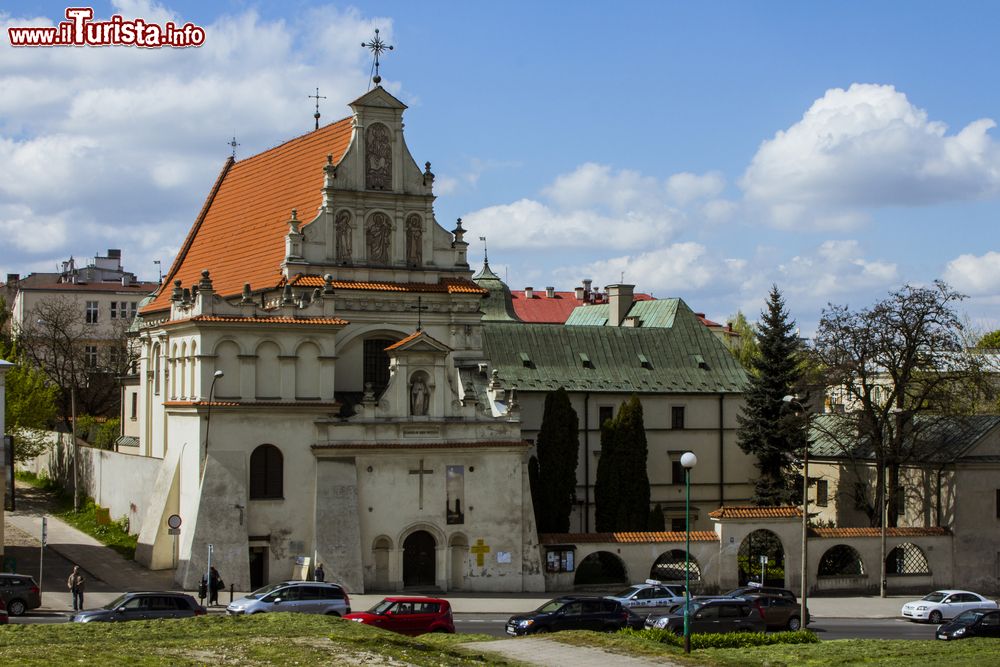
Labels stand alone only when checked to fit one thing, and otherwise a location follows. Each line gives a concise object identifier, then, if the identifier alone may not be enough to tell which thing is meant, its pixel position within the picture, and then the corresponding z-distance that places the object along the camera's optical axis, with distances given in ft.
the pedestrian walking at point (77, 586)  137.93
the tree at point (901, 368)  192.34
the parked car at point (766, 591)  148.36
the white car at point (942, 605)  156.56
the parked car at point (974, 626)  133.59
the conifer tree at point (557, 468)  194.49
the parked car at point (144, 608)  117.91
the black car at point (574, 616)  126.82
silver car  129.29
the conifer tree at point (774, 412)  204.44
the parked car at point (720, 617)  130.11
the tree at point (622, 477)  198.39
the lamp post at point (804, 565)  140.46
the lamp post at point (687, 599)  106.52
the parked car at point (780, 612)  143.84
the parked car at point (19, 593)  134.10
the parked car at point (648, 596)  145.07
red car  121.86
